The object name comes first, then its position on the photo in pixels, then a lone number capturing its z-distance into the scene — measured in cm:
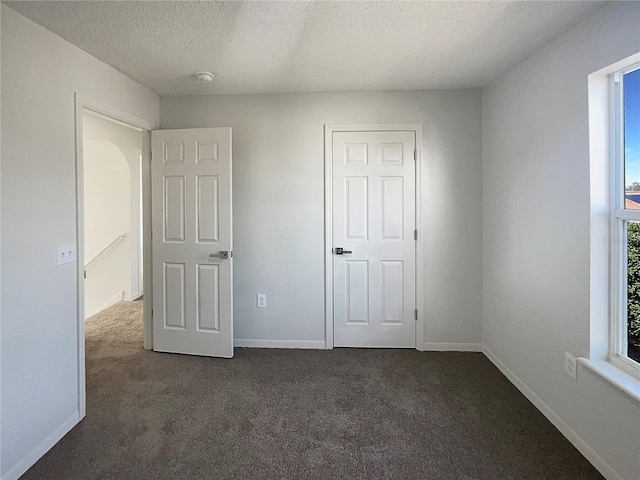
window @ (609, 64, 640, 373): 170
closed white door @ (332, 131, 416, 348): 307
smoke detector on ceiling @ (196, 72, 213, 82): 259
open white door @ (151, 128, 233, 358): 293
